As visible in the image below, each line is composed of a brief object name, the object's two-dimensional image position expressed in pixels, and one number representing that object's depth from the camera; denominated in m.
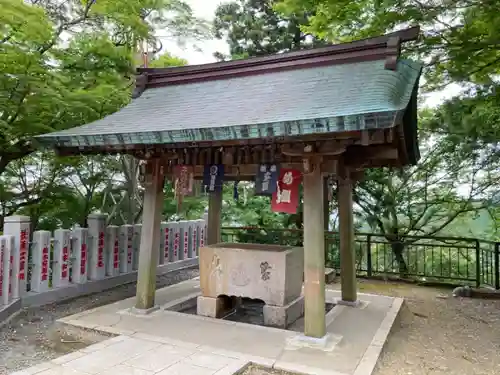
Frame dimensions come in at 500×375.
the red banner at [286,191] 5.78
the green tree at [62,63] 6.43
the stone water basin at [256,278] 6.25
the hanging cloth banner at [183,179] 6.72
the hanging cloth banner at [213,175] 6.52
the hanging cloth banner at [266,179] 5.79
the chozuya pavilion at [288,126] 4.75
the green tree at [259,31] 14.44
